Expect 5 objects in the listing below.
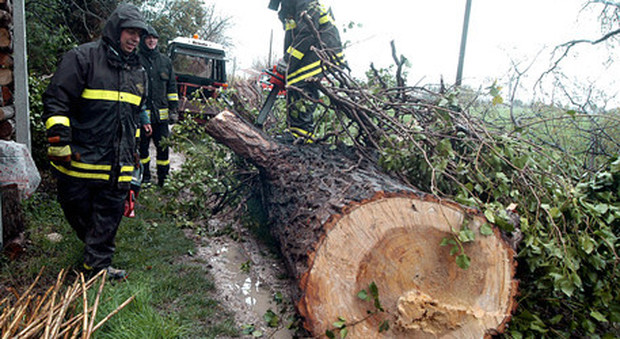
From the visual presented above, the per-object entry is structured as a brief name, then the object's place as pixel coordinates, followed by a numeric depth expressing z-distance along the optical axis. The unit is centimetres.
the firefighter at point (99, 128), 245
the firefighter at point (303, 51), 401
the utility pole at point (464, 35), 734
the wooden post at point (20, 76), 340
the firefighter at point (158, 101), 468
